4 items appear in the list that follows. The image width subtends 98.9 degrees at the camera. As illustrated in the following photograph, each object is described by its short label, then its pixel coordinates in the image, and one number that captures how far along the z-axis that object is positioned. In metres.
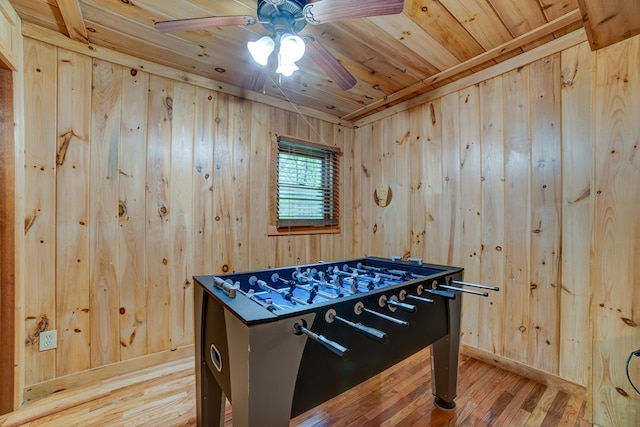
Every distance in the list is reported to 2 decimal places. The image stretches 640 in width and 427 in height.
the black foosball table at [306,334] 0.92
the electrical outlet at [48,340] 1.79
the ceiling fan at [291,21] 1.24
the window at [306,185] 2.96
